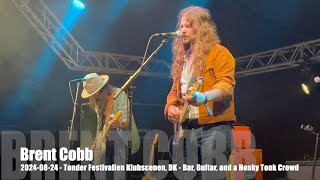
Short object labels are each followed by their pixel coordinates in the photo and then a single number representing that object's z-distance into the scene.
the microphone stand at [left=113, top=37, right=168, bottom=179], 3.42
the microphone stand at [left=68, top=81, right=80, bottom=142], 4.58
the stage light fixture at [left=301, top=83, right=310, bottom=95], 8.00
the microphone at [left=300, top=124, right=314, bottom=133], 6.37
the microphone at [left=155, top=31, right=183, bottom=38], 2.83
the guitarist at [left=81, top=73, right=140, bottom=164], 4.07
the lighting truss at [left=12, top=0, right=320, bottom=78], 7.31
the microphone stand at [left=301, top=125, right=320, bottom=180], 5.92
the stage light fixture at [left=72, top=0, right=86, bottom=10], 6.96
